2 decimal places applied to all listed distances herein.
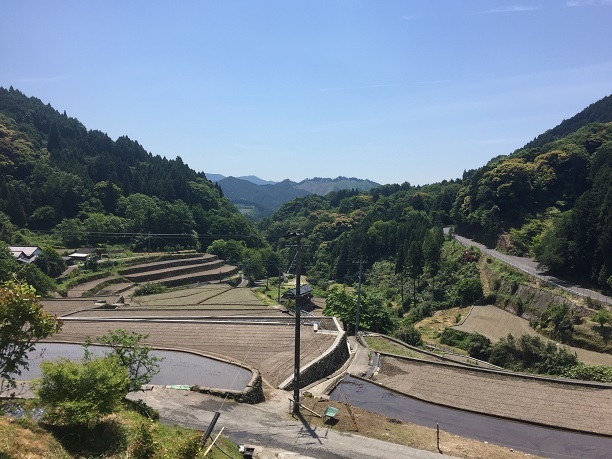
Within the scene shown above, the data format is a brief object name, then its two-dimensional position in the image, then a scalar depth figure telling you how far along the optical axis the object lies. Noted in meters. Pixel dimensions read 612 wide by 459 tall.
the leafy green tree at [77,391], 9.73
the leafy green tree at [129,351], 13.21
